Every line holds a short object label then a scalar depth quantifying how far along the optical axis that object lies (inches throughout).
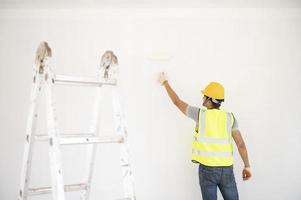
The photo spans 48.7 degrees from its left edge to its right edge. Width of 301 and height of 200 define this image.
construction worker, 92.4
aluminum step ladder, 59.9
